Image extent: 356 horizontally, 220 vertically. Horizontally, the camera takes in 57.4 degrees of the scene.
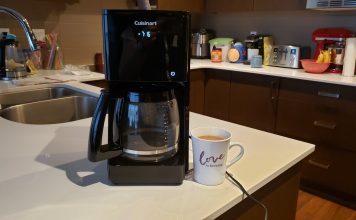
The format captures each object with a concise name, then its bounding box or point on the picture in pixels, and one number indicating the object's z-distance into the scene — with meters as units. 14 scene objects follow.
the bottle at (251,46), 2.94
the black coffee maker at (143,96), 0.67
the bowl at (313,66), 2.39
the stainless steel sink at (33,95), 1.68
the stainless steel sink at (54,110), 1.50
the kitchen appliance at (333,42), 2.40
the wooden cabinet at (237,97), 2.52
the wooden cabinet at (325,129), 2.11
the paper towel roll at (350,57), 2.24
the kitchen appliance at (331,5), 2.25
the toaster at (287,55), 2.67
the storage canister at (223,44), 3.14
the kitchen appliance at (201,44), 3.24
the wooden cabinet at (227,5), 2.91
